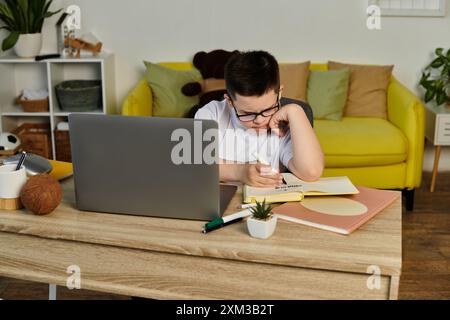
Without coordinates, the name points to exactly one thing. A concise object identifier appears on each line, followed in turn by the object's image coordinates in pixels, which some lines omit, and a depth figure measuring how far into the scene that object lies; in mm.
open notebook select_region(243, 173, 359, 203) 1675
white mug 1638
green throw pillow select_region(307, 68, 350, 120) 3984
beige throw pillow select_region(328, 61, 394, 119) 4039
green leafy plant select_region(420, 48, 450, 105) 4035
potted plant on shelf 4094
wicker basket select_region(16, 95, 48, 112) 4258
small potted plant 1435
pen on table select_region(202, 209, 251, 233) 1496
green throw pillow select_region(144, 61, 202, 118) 4043
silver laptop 1472
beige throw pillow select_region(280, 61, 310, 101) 4031
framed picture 4184
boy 1780
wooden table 1355
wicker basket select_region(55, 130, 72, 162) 4211
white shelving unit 4223
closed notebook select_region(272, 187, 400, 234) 1509
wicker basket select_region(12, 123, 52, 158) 4211
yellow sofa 3572
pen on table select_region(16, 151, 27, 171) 1697
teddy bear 3959
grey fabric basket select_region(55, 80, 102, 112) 4188
